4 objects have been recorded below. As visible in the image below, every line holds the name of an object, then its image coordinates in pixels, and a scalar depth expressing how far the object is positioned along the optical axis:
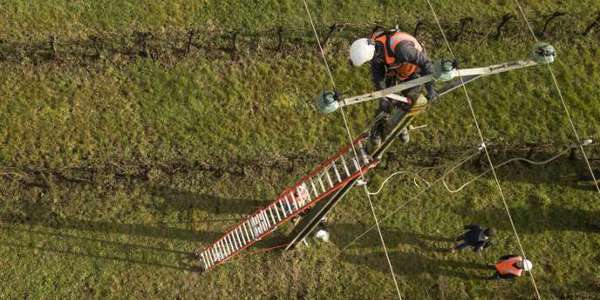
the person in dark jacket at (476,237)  14.64
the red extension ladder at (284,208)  12.36
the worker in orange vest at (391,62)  10.57
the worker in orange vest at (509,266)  14.23
